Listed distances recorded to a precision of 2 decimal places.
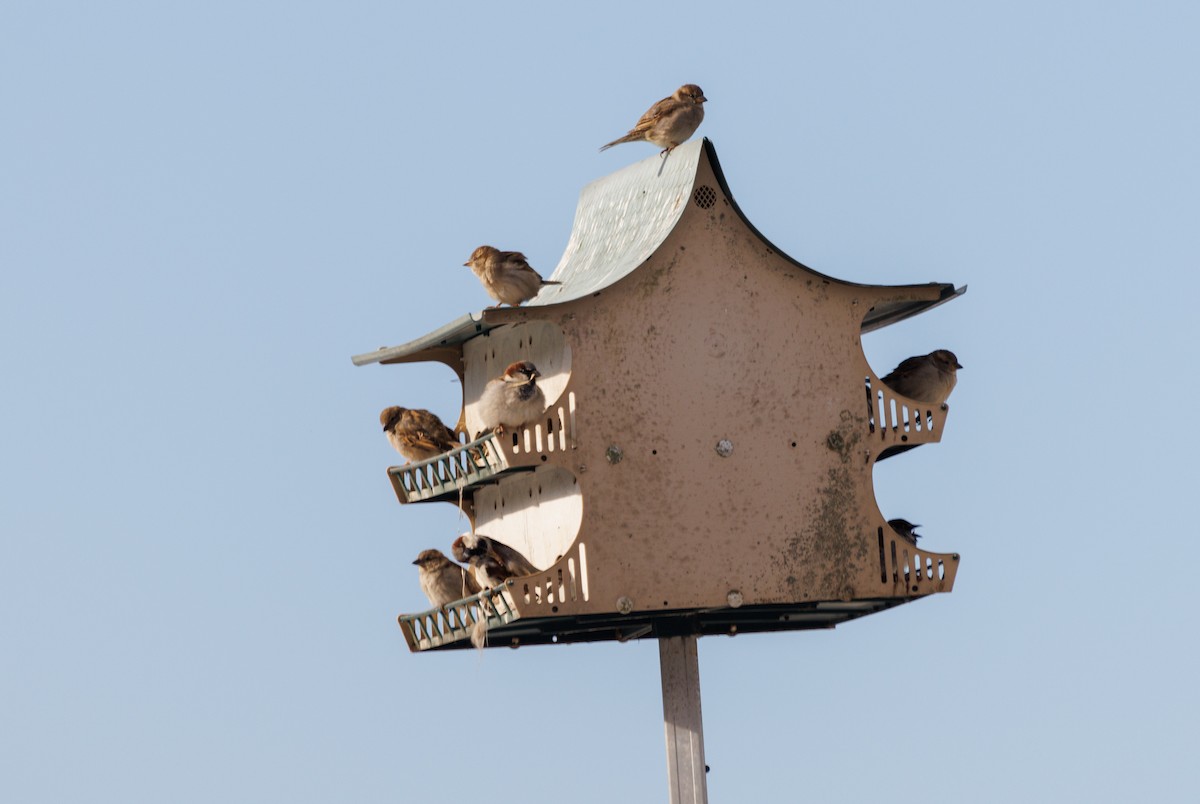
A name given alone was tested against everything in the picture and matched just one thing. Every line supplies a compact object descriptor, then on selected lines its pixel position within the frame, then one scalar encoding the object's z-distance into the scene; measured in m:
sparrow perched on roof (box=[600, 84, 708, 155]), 23.44
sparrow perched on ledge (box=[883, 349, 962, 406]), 23.14
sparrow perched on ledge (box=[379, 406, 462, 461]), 23.45
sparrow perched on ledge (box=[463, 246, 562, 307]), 23.09
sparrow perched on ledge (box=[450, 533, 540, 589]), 22.39
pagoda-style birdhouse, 21.84
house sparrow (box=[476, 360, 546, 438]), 21.97
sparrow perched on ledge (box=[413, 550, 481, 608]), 23.17
